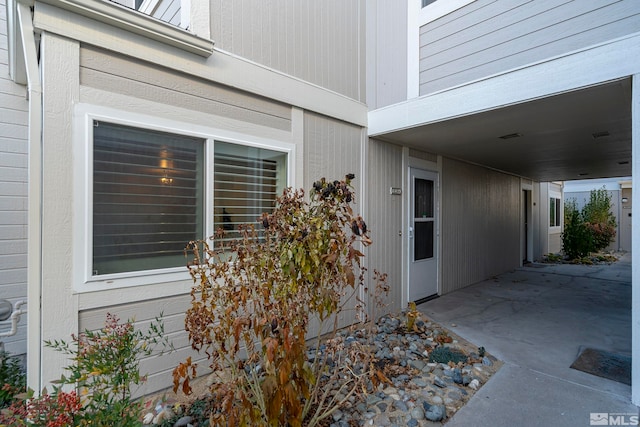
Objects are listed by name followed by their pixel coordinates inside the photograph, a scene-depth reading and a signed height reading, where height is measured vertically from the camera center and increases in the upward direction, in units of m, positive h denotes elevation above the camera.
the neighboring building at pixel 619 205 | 12.55 +0.48
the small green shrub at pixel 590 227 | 9.68 -0.41
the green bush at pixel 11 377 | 2.19 -1.27
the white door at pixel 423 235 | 4.95 -0.33
